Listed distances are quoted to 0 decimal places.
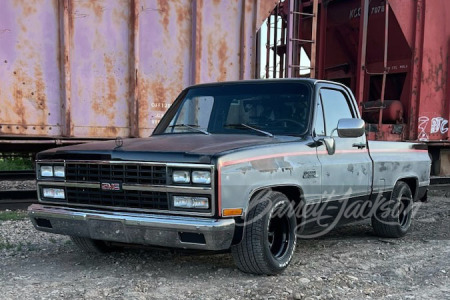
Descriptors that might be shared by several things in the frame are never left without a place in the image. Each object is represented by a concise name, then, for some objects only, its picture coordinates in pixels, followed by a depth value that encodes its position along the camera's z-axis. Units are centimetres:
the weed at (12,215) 641
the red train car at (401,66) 1047
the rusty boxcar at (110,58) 682
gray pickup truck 359
